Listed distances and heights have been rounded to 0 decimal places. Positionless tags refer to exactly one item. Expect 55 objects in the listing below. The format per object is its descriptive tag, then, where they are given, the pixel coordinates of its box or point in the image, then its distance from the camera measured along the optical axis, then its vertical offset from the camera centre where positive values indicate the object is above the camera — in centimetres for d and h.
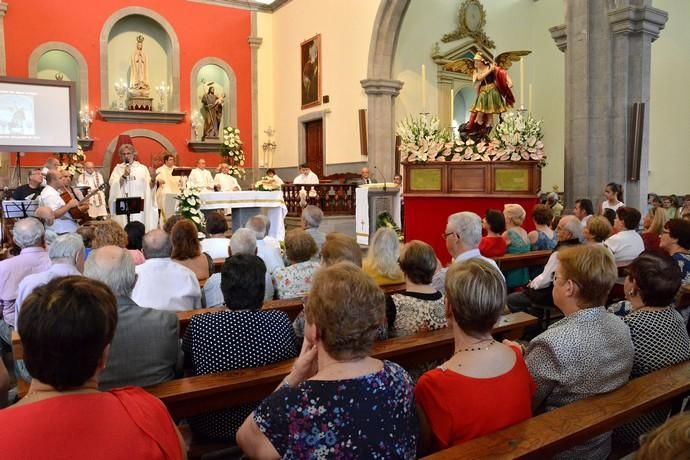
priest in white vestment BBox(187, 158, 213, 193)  1108 +35
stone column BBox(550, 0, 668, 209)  721 +129
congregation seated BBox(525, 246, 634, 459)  199 -52
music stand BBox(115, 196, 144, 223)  758 -12
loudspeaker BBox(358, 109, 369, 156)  1233 +133
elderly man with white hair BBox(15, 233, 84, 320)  316 -34
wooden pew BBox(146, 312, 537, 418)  208 -66
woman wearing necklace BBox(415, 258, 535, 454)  173 -53
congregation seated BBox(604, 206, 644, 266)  459 -36
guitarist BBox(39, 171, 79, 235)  686 -7
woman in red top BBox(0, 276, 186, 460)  126 -44
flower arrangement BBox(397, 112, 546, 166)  738 +64
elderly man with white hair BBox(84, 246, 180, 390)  228 -54
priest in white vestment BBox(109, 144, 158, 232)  1058 +24
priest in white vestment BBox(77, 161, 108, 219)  1053 +19
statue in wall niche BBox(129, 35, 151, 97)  1382 +279
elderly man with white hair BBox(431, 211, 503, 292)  370 -25
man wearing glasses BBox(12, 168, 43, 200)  715 +10
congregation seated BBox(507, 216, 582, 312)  428 -36
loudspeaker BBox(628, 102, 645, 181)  717 +61
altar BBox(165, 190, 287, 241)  821 -12
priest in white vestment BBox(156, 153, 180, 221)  1123 +30
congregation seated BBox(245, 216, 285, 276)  454 -40
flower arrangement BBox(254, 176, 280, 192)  1011 +19
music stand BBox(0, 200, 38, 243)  669 -12
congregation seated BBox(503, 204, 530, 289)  513 -44
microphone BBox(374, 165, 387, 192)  1209 +45
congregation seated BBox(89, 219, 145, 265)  396 -25
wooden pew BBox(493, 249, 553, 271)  473 -53
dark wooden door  1407 +117
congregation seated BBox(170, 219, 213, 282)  396 -35
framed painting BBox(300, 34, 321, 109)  1374 +285
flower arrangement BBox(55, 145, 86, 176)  1152 +71
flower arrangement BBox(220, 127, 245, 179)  1375 +108
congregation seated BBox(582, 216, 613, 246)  447 -27
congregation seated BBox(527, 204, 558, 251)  545 -36
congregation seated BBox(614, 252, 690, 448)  227 -51
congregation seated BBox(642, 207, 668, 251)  498 -31
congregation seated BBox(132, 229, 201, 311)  338 -50
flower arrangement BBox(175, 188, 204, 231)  744 -11
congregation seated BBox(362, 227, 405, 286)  354 -37
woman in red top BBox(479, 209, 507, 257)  476 -34
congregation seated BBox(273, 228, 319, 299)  358 -44
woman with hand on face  146 -50
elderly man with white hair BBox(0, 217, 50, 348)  378 -44
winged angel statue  816 +131
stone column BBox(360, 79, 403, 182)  1212 +144
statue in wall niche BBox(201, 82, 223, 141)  1462 +204
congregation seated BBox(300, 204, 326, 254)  508 -20
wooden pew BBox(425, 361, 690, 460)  158 -66
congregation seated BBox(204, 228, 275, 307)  345 -46
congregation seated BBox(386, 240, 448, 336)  280 -50
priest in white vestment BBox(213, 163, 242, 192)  1148 +30
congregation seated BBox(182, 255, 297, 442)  235 -55
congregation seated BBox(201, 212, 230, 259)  504 -36
